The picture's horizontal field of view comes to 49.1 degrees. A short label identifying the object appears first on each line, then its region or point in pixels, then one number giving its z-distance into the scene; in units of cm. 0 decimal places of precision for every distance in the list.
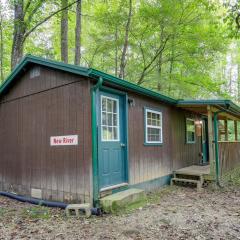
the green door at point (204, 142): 1222
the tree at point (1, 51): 1582
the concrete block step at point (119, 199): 537
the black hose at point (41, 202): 532
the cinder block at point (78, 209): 525
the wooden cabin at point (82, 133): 570
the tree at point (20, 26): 982
